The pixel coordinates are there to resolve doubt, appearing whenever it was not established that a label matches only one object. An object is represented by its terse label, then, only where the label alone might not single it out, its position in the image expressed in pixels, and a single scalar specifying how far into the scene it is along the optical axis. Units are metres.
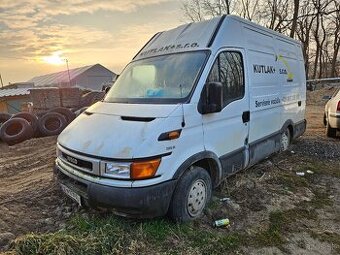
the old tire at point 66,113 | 10.67
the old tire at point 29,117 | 10.27
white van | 3.21
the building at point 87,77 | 40.38
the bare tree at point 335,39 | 36.03
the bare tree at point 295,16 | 26.56
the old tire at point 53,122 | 10.18
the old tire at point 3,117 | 11.62
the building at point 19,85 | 44.44
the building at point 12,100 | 28.09
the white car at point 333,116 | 7.75
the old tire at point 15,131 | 9.45
